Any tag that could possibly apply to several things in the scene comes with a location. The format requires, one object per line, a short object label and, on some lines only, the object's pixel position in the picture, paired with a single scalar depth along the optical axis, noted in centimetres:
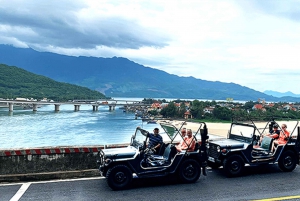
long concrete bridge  9156
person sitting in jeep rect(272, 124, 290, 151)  968
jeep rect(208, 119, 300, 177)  873
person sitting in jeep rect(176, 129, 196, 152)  844
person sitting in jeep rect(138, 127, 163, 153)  824
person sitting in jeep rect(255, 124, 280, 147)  995
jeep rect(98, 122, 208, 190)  749
